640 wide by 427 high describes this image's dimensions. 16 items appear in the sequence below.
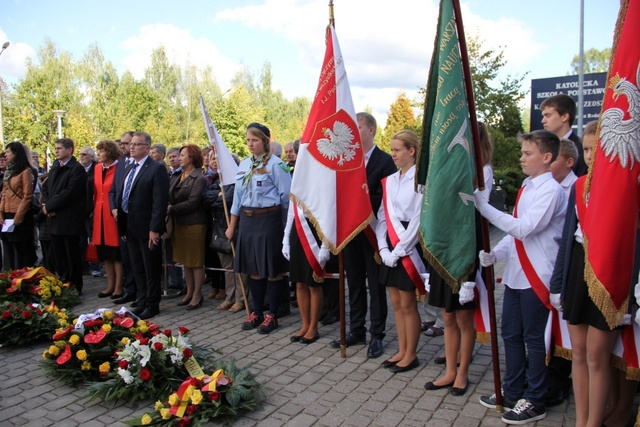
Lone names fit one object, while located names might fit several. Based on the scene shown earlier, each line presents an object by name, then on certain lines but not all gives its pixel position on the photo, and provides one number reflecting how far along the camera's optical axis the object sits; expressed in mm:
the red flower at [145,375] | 4062
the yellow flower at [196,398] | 3695
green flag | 3637
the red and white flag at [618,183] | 2773
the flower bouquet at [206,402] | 3631
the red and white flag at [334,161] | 4930
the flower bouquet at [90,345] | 4457
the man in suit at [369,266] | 5125
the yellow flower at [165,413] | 3603
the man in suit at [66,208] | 7277
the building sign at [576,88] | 19203
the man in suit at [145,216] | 6547
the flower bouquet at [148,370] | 4105
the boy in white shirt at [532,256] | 3559
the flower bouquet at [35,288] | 6449
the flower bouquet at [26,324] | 5492
